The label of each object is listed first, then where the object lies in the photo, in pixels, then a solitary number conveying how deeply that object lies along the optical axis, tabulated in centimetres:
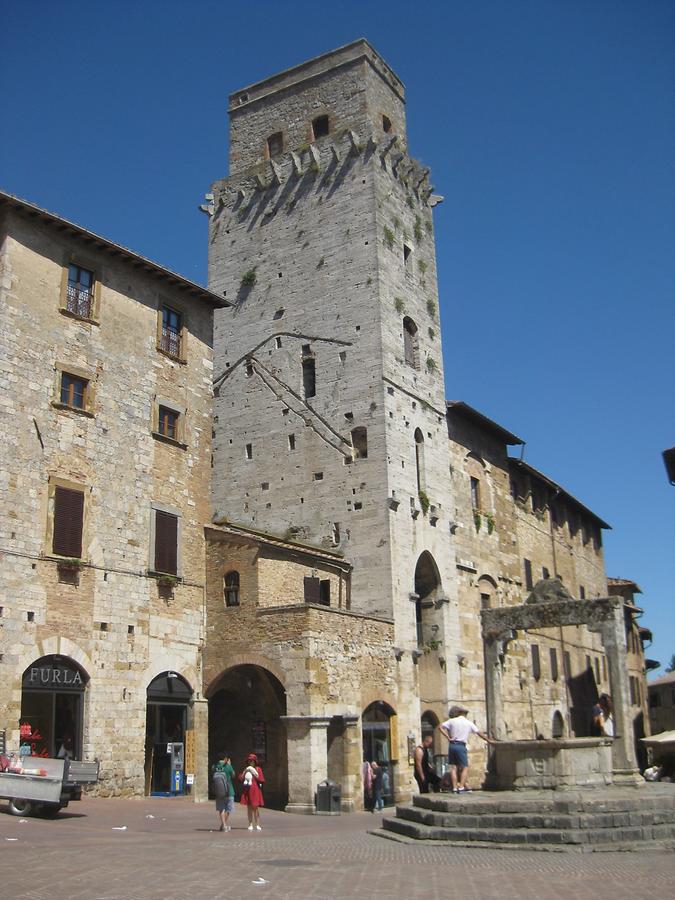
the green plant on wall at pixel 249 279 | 3550
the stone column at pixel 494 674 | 1902
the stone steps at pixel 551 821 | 1270
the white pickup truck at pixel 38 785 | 1602
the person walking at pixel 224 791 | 1644
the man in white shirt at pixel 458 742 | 1606
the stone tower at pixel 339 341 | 3070
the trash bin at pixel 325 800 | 2216
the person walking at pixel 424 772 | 1862
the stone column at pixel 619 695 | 1689
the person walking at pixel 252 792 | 1673
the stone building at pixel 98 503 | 2078
